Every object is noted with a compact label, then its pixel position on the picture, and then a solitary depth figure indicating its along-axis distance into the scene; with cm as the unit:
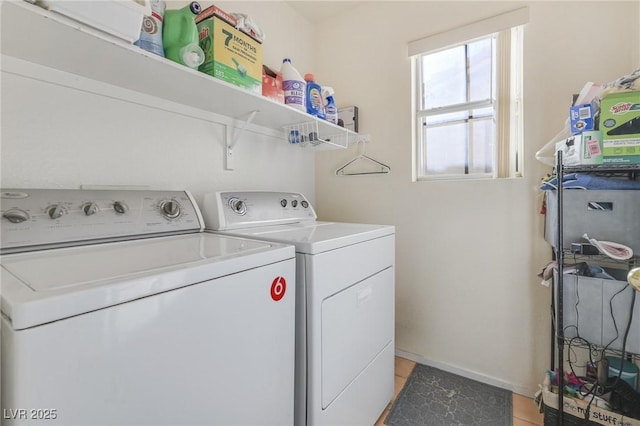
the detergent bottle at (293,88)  159
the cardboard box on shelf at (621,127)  103
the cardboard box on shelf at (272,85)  149
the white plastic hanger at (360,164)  211
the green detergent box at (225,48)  115
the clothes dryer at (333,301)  104
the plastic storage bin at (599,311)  112
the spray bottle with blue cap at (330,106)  187
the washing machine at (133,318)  48
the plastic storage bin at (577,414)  119
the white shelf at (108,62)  78
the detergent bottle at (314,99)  172
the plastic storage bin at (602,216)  110
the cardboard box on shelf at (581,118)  113
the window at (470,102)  170
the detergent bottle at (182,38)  106
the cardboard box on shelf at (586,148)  109
